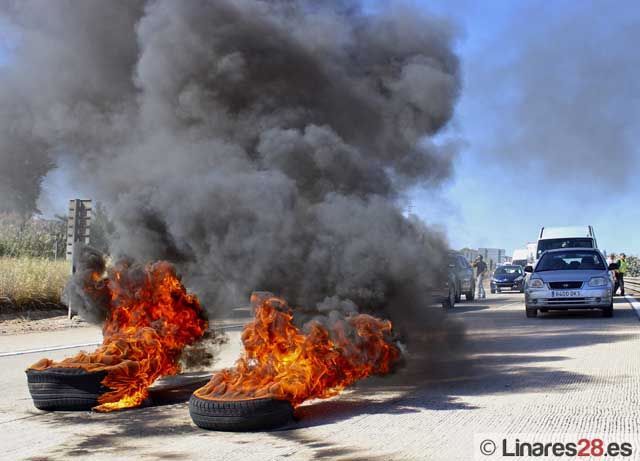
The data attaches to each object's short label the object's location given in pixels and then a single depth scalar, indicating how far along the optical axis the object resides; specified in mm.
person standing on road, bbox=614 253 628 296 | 26953
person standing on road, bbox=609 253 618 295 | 27166
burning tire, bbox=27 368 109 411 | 6609
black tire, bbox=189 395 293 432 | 5727
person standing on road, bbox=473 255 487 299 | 31750
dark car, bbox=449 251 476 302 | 26469
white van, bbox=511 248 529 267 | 51456
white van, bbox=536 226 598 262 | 24625
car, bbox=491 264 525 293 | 39156
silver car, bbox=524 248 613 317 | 17156
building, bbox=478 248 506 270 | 71725
